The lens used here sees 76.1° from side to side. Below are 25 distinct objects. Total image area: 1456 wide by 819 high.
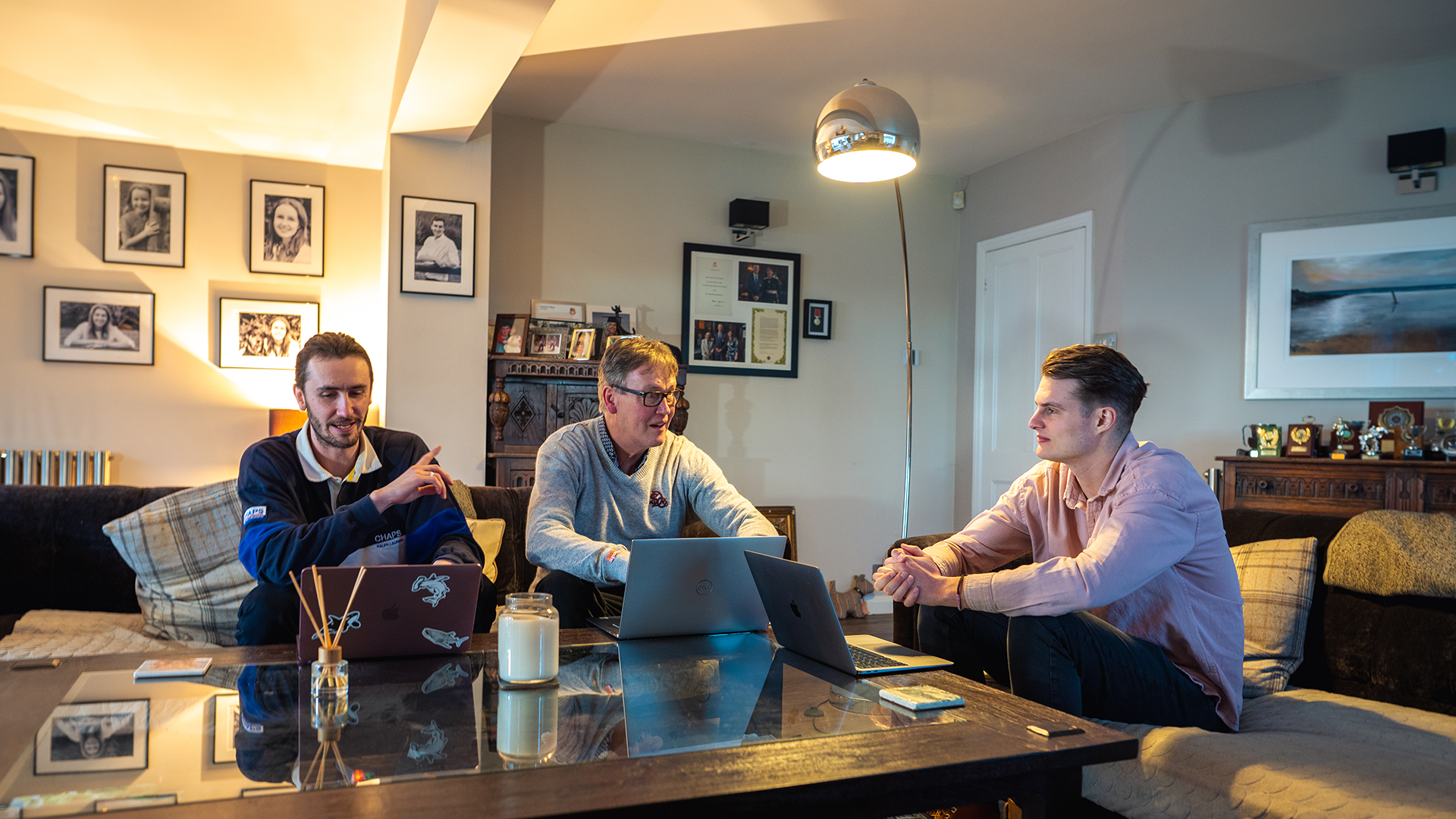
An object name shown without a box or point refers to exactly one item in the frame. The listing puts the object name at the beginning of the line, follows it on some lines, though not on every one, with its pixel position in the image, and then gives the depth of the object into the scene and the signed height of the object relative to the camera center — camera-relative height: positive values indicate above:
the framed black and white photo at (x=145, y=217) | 4.68 +0.93
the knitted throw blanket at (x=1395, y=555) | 2.01 -0.29
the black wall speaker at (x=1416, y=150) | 3.77 +1.14
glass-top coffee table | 0.97 -0.41
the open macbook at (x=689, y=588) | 1.70 -0.33
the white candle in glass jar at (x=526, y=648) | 1.41 -0.36
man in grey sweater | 2.26 -0.19
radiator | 4.49 -0.33
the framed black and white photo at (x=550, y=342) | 4.67 +0.34
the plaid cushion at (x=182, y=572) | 2.52 -0.47
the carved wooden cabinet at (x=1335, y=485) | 3.48 -0.24
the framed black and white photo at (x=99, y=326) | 4.60 +0.37
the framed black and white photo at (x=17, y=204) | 4.50 +0.94
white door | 4.93 +0.53
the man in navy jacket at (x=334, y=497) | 1.95 -0.21
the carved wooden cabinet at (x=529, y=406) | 4.44 +0.01
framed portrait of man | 4.24 +0.73
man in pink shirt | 1.73 -0.33
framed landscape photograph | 3.89 +0.52
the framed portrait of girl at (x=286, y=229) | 4.95 +0.94
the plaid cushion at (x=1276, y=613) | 2.11 -0.44
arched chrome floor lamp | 2.66 +0.84
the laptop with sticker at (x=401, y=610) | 1.49 -0.34
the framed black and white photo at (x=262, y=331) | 4.91 +0.38
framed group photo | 5.21 +0.58
